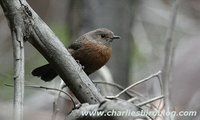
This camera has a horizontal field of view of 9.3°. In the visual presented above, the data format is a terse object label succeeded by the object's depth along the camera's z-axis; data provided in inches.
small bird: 354.6
